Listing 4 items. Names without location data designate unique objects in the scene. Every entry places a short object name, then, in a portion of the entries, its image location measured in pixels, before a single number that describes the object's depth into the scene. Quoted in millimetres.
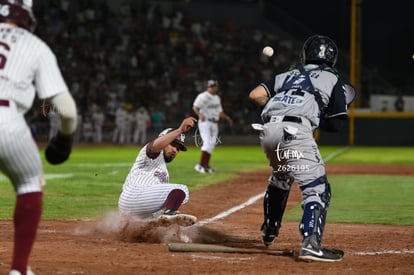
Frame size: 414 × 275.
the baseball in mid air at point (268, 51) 19603
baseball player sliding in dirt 16641
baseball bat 15219
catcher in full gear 14273
